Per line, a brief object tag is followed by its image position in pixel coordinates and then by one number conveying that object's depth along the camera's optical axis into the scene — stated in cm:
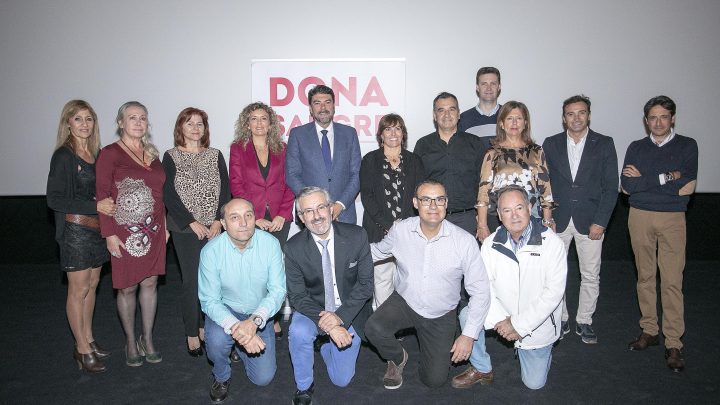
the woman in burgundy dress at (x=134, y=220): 276
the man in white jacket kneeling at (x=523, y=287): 251
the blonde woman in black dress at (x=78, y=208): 273
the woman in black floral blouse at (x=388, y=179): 318
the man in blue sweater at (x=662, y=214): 297
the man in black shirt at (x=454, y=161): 325
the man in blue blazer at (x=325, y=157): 333
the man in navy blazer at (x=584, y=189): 315
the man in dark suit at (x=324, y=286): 254
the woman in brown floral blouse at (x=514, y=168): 298
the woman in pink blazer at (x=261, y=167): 321
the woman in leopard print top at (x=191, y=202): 298
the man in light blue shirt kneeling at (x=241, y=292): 250
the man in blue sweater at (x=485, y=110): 369
